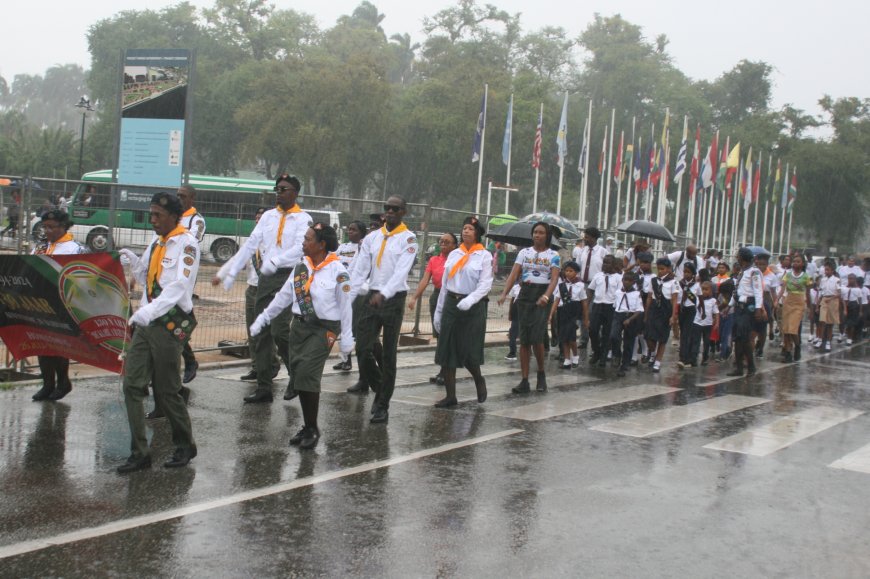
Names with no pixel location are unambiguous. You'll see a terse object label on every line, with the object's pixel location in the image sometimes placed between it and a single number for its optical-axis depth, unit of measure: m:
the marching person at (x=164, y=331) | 6.52
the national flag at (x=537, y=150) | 37.81
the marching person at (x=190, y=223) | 9.28
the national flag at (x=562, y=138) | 38.94
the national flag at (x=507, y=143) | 38.69
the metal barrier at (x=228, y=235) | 10.29
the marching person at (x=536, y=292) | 11.00
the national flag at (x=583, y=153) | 39.72
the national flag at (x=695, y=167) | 43.44
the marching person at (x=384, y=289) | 8.83
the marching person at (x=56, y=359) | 8.76
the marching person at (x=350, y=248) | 11.80
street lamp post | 40.31
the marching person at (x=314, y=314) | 7.44
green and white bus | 10.68
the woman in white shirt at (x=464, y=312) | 9.71
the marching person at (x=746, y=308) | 14.12
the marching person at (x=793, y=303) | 17.09
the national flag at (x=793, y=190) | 60.27
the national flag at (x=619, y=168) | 42.69
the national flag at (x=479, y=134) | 37.22
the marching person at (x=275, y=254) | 9.24
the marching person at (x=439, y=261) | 12.33
